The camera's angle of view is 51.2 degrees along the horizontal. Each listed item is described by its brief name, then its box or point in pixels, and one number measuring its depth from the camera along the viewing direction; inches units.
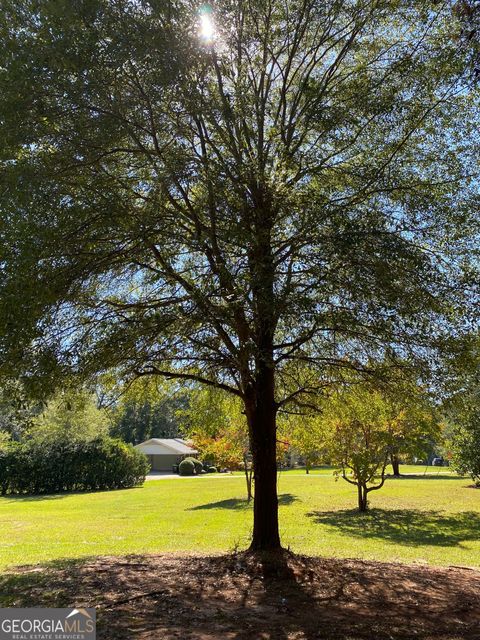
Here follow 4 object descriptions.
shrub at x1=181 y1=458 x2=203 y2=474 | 1939.0
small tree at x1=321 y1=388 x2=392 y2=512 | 697.0
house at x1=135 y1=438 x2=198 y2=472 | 2331.4
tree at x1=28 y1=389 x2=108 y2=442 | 1245.1
